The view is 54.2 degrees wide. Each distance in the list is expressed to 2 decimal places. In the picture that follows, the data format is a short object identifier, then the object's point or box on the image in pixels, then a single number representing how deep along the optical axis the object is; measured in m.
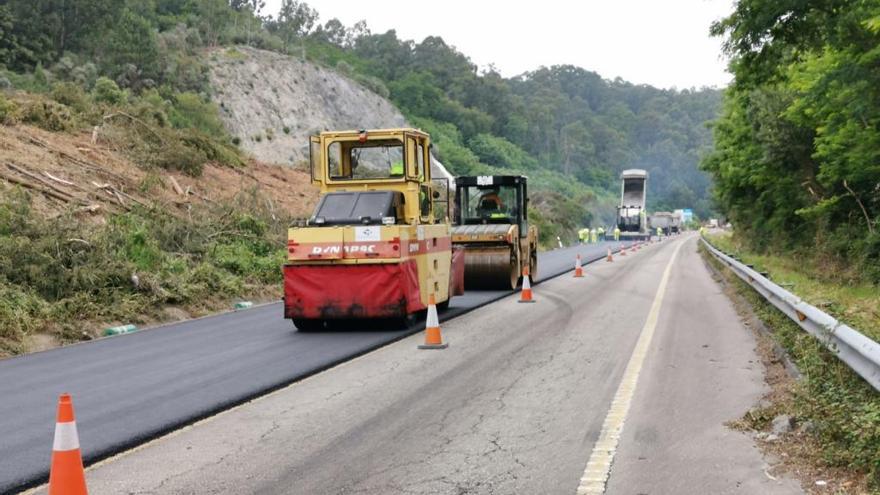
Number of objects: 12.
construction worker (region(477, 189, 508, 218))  22.39
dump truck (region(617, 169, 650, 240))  69.50
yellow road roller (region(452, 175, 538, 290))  20.64
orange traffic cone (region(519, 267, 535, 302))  17.88
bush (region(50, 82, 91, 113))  29.77
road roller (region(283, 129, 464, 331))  13.23
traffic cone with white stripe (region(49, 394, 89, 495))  4.70
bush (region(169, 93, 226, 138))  46.56
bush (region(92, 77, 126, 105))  37.81
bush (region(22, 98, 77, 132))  26.38
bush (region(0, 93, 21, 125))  24.78
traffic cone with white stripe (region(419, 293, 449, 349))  11.64
